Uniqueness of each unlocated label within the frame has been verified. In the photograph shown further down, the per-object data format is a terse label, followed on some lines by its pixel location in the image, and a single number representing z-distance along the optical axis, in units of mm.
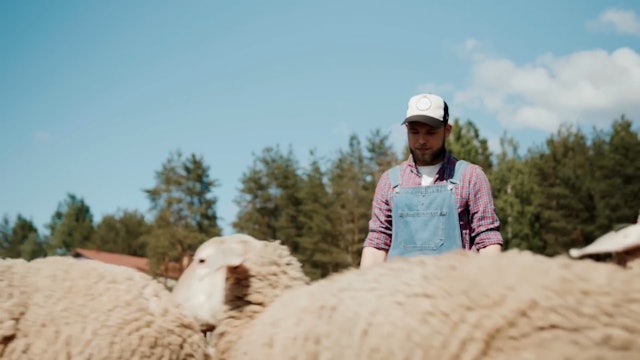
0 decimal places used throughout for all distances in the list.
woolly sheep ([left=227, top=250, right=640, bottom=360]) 1479
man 3406
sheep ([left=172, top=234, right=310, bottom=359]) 4449
